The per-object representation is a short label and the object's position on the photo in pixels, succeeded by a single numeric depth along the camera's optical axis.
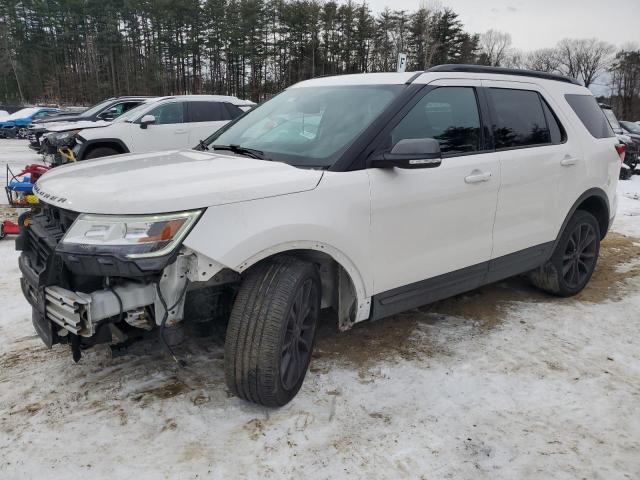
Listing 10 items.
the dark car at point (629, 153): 14.42
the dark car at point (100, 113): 13.57
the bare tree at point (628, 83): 59.22
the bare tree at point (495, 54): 63.91
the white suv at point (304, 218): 2.38
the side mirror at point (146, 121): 10.12
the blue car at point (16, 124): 23.83
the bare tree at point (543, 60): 69.81
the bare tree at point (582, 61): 71.44
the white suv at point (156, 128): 9.73
